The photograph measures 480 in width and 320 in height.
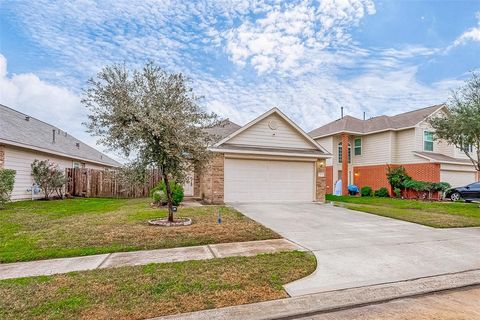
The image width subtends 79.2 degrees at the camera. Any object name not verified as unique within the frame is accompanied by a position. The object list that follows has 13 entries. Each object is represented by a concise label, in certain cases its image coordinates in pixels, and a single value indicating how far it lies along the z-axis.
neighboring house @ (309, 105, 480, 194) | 20.48
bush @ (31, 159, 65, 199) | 15.35
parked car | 17.59
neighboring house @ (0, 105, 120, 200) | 13.68
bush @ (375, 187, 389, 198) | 21.47
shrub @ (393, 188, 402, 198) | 20.86
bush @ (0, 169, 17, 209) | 12.02
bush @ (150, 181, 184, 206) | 12.41
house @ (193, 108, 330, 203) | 14.28
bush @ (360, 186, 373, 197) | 22.34
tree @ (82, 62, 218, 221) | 7.71
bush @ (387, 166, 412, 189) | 20.75
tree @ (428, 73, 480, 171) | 13.79
